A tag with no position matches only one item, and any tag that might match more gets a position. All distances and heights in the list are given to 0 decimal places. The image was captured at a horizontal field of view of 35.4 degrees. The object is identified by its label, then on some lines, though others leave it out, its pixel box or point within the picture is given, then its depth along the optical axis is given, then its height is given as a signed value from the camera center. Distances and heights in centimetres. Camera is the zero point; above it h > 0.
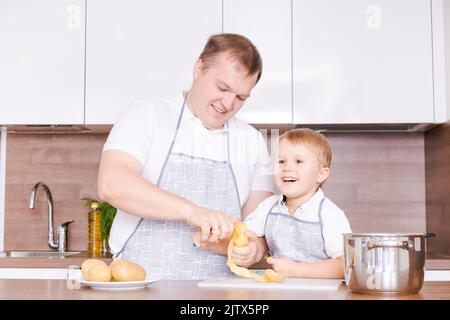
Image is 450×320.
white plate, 130 -15
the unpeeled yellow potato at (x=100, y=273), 133 -13
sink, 312 -22
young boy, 180 -2
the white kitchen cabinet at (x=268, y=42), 295 +68
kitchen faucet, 316 -12
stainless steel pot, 127 -11
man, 183 +12
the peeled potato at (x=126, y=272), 133 -13
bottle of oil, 304 -11
